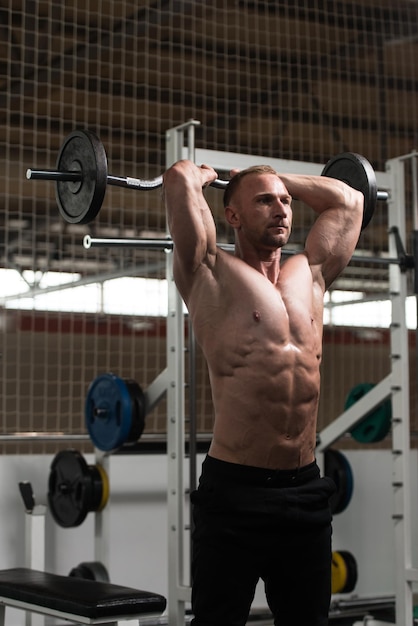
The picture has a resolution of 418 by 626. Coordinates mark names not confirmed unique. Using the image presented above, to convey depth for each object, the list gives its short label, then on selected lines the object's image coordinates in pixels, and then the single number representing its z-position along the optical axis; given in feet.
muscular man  6.57
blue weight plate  12.98
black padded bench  9.19
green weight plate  14.07
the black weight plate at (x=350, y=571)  14.70
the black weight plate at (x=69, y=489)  13.14
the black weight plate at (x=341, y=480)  14.79
